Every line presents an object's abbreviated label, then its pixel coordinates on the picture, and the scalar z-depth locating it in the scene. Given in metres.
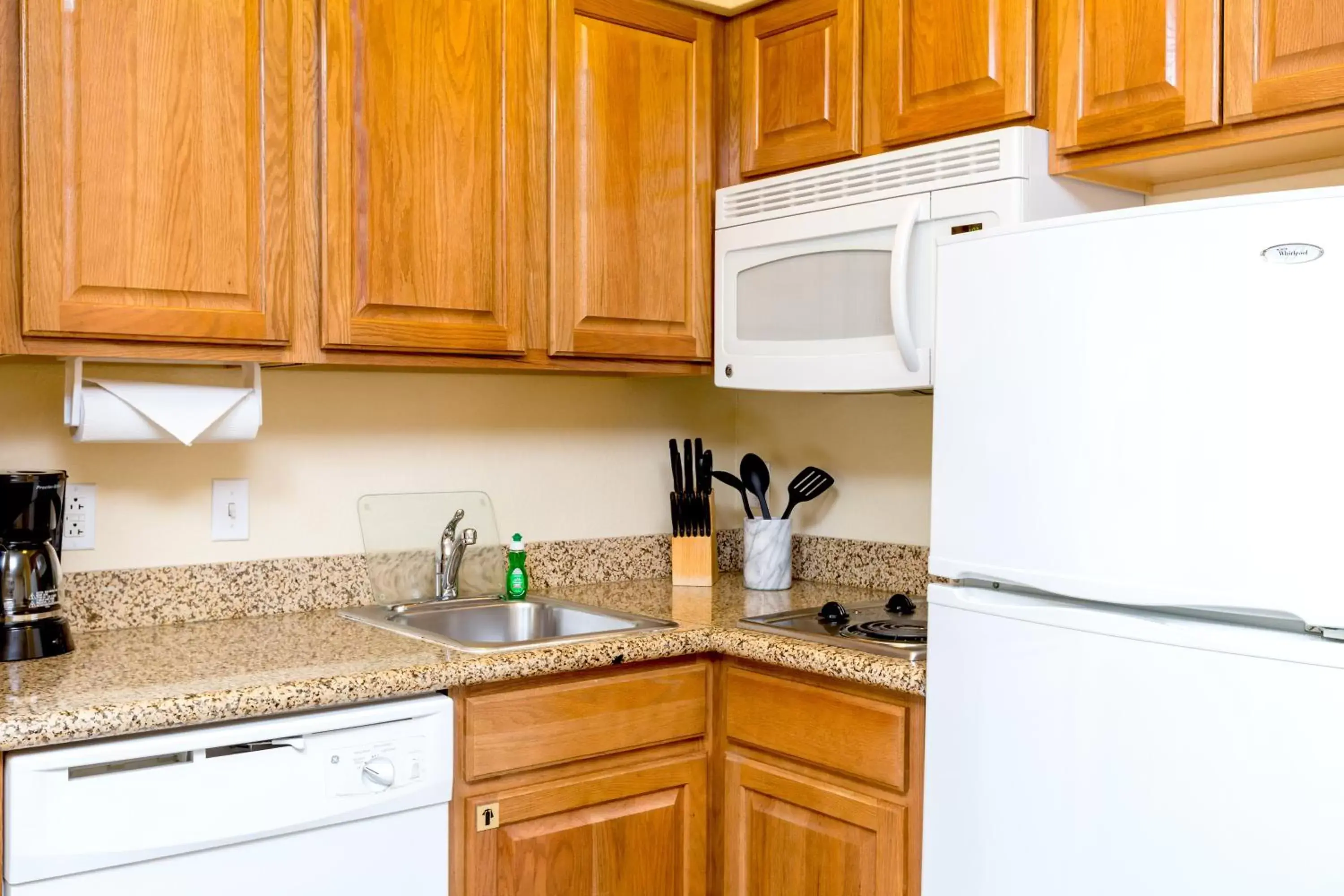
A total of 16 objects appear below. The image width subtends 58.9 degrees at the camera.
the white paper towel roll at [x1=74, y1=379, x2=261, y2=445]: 1.93
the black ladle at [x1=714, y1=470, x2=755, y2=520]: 2.68
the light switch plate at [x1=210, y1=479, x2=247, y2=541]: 2.21
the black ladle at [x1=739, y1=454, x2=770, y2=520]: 2.64
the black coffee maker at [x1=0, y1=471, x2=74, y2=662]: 1.75
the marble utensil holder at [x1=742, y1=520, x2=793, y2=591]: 2.56
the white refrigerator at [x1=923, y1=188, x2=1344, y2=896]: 1.30
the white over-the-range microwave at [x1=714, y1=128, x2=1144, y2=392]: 1.91
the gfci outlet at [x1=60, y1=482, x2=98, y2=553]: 2.05
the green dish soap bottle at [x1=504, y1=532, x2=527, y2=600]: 2.48
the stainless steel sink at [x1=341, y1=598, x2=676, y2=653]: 2.25
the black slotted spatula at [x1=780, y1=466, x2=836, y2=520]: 2.60
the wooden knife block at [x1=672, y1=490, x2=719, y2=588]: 2.66
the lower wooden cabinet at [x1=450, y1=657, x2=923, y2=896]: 1.85
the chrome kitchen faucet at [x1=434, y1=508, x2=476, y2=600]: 2.42
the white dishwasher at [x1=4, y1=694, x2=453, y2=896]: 1.49
